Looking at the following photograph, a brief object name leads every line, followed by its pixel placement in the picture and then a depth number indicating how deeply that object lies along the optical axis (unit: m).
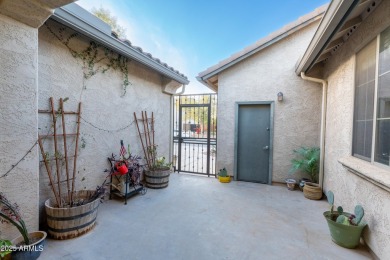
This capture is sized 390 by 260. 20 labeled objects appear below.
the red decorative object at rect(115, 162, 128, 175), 3.68
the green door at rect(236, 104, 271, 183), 5.44
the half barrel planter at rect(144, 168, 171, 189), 4.81
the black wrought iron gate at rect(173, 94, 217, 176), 6.08
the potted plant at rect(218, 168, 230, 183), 5.47
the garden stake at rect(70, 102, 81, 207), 3.01
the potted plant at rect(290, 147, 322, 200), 4.30
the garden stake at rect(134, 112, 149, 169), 4.85
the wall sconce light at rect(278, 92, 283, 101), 5.14
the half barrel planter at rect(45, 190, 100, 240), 2.57
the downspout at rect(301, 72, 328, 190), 4.58
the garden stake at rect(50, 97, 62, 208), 2.85
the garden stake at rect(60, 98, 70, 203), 3.01
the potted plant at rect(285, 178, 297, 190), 4.91
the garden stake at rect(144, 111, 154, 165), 5.23
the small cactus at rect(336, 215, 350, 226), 2.57
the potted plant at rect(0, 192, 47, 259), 2.04
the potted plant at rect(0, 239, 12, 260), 1.87
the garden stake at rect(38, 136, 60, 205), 2.69
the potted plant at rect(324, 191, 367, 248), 2.47
